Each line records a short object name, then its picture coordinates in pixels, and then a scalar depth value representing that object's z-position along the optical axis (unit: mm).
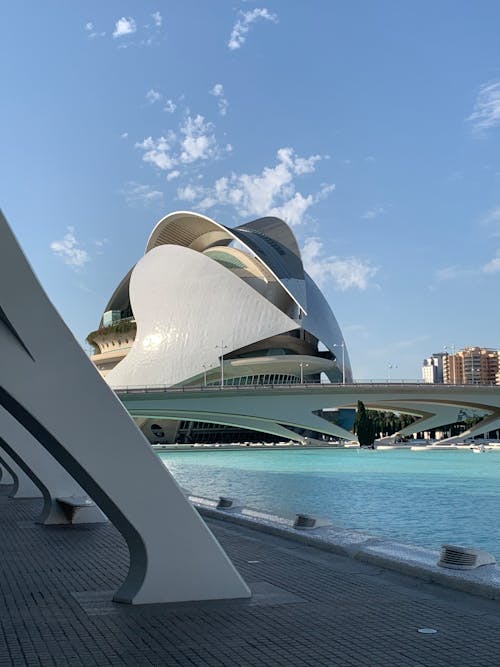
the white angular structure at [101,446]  6129
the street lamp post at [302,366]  60928
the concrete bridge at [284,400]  49219
